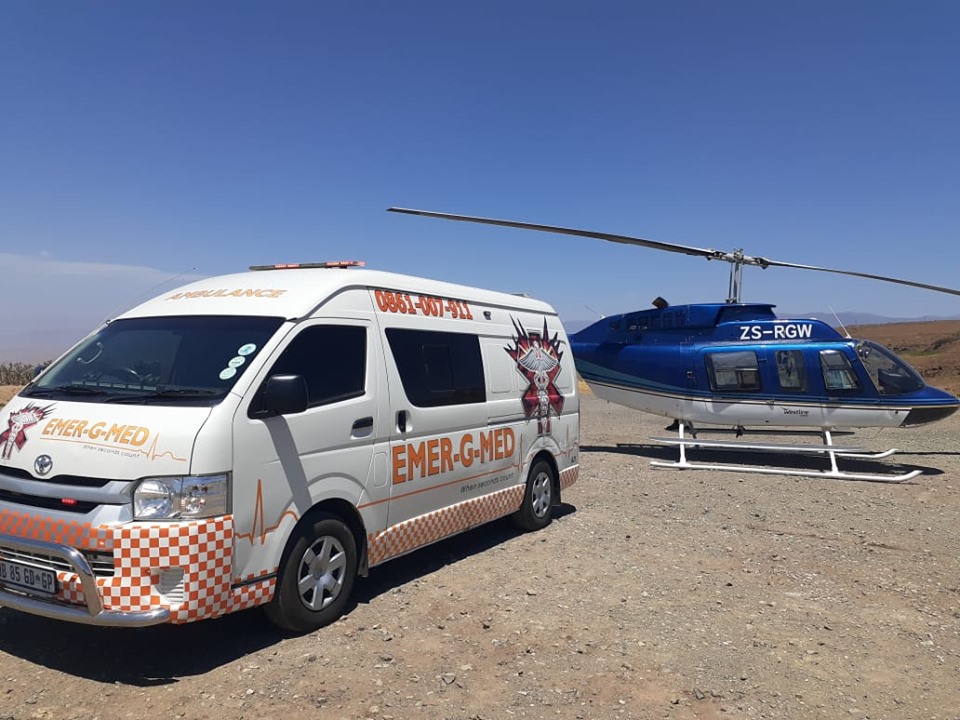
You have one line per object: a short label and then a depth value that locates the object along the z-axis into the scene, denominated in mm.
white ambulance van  3816
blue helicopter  11852
